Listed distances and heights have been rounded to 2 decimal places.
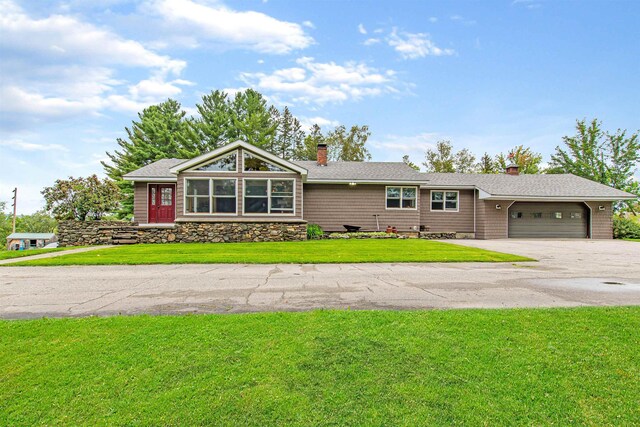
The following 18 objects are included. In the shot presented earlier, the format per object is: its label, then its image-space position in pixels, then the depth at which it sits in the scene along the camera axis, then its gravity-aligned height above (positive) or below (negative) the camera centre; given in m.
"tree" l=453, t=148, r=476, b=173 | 44.31 +7.57
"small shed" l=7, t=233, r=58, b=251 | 31.08 -2.64
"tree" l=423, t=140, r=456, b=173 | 43.59 +7.99
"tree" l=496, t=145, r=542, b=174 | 38.22 +6.62
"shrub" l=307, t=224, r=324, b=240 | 17.77 -0.95
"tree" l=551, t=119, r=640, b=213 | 35.59 +6.85
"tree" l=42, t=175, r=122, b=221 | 17.28 +0.81
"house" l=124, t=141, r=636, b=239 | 16.44 +1.03
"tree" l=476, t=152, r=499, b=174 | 39.64 +6.41
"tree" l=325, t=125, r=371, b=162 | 41.38 +9.19
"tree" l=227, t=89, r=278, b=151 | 34.81 +10.32
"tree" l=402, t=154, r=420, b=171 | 43.12 +7.42
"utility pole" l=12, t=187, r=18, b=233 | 39.50 +1.97
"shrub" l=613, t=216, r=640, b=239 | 21.41 -0.83
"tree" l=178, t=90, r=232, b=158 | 34.56 +9.66
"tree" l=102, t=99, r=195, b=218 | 33.84 +7.80
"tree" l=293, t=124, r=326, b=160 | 41.25 +9.08
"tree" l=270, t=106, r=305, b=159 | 43.59 +10.99
